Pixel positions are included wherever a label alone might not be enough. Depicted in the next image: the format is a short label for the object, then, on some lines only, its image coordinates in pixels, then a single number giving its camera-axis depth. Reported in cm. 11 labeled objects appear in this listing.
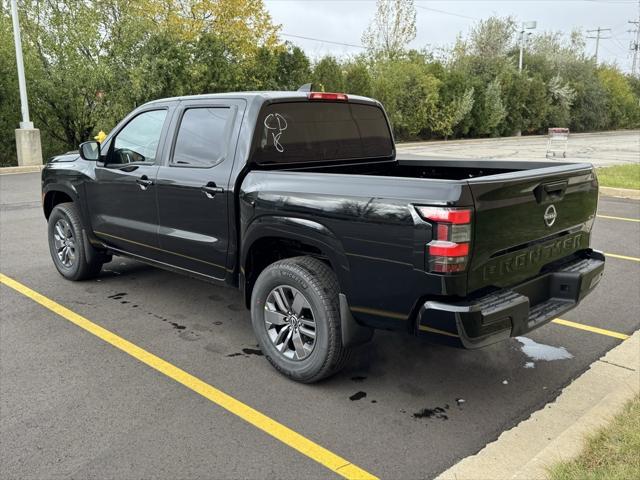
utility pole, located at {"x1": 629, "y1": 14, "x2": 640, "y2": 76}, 8900
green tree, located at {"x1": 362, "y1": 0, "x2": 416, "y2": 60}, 4480
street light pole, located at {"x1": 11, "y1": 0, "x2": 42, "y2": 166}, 1767
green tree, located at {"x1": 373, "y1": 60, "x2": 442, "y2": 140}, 3341
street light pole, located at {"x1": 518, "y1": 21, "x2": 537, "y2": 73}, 4528
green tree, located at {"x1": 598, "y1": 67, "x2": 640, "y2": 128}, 5447
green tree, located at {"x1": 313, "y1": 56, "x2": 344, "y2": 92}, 3134
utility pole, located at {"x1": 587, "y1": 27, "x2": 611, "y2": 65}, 9006
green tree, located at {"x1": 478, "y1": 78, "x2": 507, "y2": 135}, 3806
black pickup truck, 312
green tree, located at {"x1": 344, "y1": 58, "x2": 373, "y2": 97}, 3256
